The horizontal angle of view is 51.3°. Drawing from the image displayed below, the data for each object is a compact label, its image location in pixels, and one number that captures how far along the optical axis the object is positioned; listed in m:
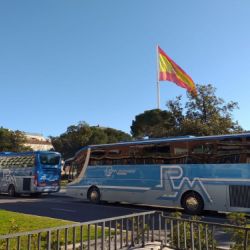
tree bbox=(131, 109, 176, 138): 22.06
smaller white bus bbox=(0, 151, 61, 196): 17.22
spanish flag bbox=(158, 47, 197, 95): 19.46
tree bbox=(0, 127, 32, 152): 38.91
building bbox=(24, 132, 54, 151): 77.12
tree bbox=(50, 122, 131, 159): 36.15
